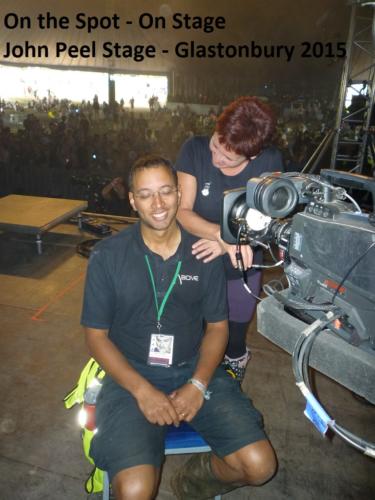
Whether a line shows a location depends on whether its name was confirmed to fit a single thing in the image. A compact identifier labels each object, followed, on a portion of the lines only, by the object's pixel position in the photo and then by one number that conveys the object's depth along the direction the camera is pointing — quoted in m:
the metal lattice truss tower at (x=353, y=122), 5.80
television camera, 0.88
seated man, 1.54
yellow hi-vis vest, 1.86
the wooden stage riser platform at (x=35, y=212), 4.76
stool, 1.64
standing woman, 1.83
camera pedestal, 0.87
